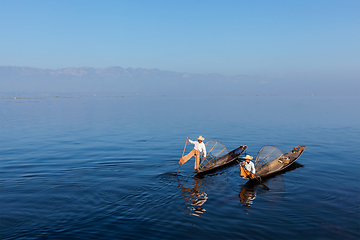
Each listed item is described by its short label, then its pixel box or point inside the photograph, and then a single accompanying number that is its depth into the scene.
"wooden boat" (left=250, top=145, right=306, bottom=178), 23.25
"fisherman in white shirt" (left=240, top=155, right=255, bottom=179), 19.91
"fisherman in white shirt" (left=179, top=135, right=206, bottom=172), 23.03
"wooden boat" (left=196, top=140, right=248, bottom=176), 25.06
